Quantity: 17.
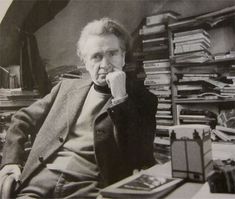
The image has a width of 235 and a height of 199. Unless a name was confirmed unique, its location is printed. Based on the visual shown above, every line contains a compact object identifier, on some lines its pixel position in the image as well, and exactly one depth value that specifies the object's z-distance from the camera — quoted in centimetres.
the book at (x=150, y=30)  165
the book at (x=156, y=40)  164
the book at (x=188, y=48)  154
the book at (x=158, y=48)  162
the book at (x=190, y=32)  155
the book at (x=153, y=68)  161
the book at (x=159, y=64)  162
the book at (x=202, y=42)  154
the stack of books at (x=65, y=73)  170
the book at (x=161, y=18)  160
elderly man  150
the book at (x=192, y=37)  154
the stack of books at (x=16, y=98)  177
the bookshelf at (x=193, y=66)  152
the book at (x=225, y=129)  147
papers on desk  99
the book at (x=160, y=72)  161
